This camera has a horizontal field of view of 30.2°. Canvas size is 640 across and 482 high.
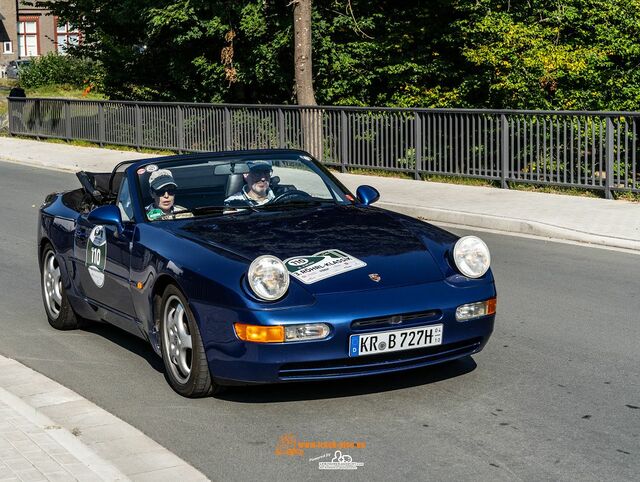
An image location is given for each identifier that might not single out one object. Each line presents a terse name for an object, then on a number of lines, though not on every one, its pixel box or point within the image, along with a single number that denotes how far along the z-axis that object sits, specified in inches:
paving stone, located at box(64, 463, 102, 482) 205.8
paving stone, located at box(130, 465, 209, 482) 209.6
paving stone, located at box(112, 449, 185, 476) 216.1
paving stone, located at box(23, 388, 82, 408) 265.1
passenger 305.8
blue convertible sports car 248.8
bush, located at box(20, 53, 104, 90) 2444.6
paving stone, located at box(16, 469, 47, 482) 204.8
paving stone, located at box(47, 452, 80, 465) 215.6
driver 311.6
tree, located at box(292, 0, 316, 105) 1016.9
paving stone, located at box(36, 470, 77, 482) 204.8
